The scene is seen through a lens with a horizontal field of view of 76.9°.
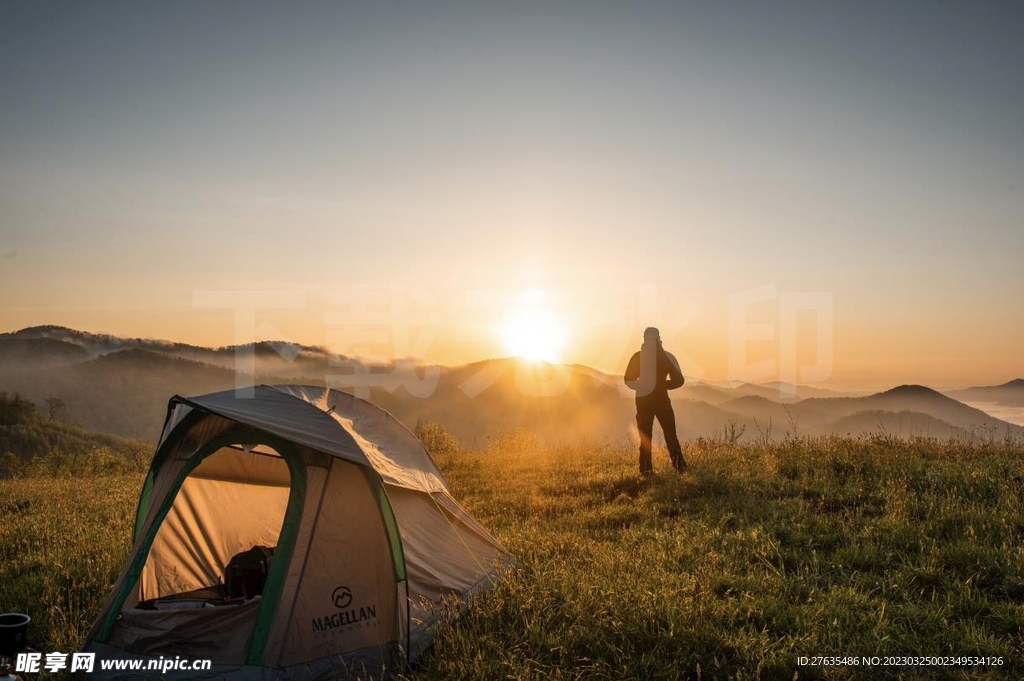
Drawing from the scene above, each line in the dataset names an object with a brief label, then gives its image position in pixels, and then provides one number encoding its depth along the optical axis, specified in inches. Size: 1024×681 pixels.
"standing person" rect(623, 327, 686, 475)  472.7
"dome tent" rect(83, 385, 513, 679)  225.6
